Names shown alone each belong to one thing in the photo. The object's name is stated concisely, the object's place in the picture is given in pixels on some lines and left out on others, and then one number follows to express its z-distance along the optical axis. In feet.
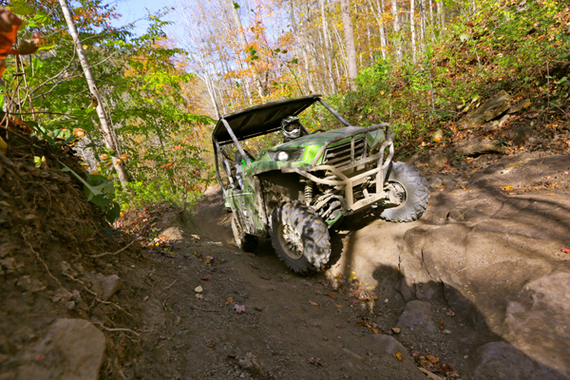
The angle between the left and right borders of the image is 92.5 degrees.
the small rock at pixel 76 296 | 4.91
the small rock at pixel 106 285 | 5.69
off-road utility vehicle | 10.71
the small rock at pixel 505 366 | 5.83
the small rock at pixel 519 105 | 18.21
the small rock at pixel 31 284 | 4.38
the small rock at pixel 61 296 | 4.61
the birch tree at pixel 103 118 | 16.72
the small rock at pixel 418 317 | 8.49
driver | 14.65
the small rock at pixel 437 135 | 21.43
